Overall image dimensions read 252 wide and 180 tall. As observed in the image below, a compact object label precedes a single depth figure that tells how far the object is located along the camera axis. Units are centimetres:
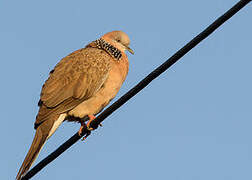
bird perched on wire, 1349
